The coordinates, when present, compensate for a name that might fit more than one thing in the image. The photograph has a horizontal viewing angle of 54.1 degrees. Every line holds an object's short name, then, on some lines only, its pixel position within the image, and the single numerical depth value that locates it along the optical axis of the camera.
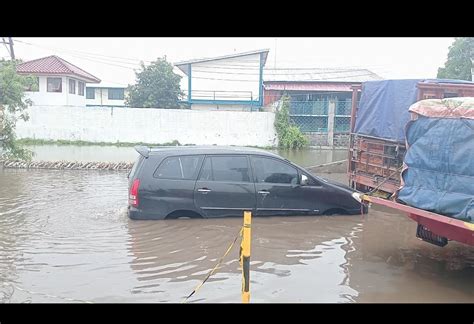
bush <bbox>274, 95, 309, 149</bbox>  24.48
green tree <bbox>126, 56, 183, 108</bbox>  34.03
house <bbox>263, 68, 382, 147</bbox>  25.94
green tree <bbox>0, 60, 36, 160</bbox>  13.87
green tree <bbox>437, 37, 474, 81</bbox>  31.06
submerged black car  7.70
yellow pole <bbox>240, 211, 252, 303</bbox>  4.26
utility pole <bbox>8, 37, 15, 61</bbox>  34.22
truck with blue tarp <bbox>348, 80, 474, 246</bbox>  4.98
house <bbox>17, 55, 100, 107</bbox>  31.25
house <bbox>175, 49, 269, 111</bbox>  31.45
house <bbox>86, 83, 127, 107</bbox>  52.41
